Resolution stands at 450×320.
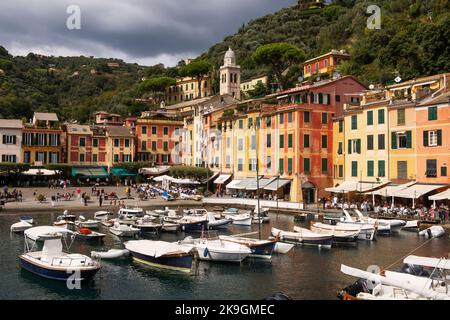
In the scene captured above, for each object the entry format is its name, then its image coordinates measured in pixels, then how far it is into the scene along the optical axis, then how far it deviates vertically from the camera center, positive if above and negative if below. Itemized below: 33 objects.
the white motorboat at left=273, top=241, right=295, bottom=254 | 34.97 -5.34
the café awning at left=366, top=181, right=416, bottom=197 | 50.22 -1.61
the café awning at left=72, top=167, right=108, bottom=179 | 82.38 +0.53
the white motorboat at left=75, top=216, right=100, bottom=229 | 45.24 -4.64
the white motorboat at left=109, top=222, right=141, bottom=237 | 42.16 -4.93
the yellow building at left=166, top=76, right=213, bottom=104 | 142.88 +25.91
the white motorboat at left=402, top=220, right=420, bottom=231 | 44.34 -4.69
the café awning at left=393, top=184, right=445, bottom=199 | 47.39 -1.61
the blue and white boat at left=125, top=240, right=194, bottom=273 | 29.80 -5.07
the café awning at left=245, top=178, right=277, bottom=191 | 65.09 -1.24
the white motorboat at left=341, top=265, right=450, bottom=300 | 20.91 -5.08
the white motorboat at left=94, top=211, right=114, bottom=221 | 50.67 -4.37
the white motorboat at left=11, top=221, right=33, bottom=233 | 42.97 -4.68
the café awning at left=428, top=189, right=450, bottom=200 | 45.28 -2.02
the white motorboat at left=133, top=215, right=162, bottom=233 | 44.03 -4.70
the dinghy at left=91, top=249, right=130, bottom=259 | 33.09 -5.48
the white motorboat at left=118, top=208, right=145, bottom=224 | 47.62 -4.15
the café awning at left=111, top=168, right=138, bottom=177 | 85.31 +0.46
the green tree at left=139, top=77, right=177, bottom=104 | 144.88 +27.20
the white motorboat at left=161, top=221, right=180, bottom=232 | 45.03 -4.92
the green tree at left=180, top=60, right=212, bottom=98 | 143.50 +31.62
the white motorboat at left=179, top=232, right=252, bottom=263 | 32.06 -5.10
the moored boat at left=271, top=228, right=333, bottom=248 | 37.56 -5.03
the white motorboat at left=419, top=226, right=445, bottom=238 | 40.38 -4.87
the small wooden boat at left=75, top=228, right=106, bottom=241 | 39.47 -4.96
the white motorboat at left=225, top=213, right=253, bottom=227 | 49.43 -4.61
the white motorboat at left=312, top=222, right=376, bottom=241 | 40.23 -4.59
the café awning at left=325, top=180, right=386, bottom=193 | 54.76 -1.40
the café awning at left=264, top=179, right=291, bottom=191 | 62.61 -1.22
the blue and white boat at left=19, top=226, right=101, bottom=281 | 26.80 -5.13
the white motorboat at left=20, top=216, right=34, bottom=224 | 45.23 -4.25
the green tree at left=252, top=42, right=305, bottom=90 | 115.12 +28.84
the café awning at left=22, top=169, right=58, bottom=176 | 76.76 +0.50
